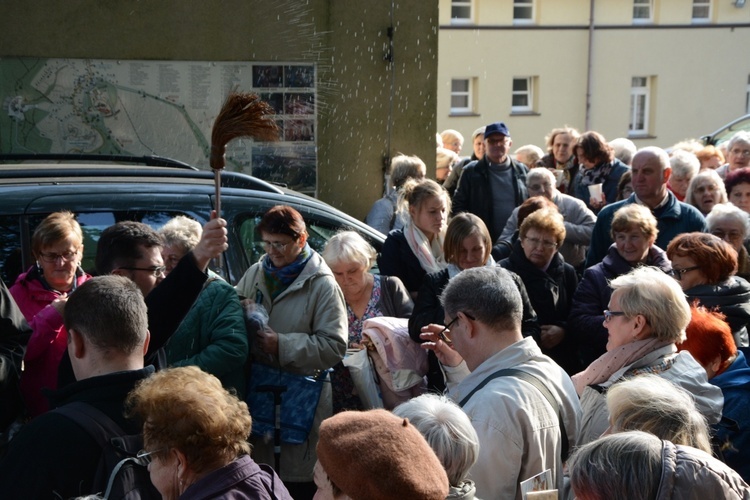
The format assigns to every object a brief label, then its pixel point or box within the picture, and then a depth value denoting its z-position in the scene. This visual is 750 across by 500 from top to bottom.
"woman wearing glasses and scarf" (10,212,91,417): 4.58
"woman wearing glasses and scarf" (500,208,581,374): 5.73
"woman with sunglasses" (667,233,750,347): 5.18
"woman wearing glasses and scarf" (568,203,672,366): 5.60
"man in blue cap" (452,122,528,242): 8.30
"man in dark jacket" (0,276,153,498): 2.73
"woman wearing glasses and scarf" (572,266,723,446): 3.97
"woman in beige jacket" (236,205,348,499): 4.66
